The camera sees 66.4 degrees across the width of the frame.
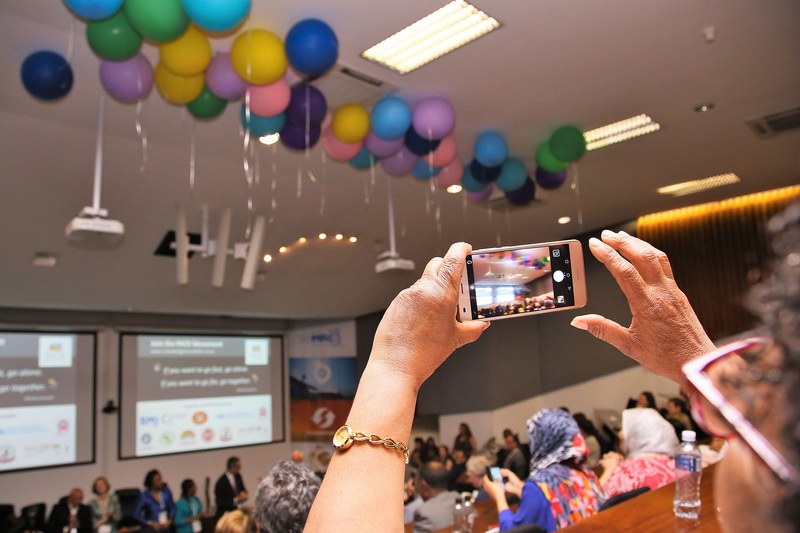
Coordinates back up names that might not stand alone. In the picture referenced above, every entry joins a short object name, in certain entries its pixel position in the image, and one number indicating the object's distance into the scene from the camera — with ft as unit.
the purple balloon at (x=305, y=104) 12.23
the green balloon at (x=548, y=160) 16.66
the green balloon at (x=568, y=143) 15.80
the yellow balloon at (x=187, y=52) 10.41
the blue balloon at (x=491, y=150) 15.83
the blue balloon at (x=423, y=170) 15.19
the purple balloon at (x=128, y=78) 10.91
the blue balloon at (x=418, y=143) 14.05
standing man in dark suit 23.41
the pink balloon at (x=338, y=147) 13.87
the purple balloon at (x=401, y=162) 14.40
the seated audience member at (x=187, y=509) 22.61
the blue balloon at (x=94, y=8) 8.87
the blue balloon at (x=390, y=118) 13.26
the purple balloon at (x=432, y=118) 13.75
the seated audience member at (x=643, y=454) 9.11
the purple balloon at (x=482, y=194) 17.47
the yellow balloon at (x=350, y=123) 13.39
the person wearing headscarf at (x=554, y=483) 7.38
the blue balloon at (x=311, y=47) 10.55
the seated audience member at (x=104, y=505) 21.43
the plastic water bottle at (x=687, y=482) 4.56
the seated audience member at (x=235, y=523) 8.87
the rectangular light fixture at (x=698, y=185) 21.99
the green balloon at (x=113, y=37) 9.75
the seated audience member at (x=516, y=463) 21.38
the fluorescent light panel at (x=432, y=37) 11.61
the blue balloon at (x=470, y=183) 16.63
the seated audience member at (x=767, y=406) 0.91
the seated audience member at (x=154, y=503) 21.34
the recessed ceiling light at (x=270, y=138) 12.96
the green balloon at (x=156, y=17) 9.32
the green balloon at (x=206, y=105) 11.87
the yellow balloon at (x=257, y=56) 10.73
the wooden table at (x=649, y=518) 4.00
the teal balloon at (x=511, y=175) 16.88
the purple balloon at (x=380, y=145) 13.78
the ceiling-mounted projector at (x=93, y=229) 12.09
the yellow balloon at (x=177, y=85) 11.14
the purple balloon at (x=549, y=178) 17.46
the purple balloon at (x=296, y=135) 13.01
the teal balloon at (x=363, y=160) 14.39
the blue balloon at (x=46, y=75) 10.82
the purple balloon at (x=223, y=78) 11.20
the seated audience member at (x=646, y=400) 23.37
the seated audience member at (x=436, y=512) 11.69
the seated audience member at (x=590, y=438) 21.88
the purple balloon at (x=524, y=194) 17.54
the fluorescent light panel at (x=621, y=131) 16.98
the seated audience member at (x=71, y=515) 20.51
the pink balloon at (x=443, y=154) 14.53
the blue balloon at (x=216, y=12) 9.16
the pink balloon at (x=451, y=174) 15.85
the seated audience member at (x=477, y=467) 18.43
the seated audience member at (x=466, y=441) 29.14
